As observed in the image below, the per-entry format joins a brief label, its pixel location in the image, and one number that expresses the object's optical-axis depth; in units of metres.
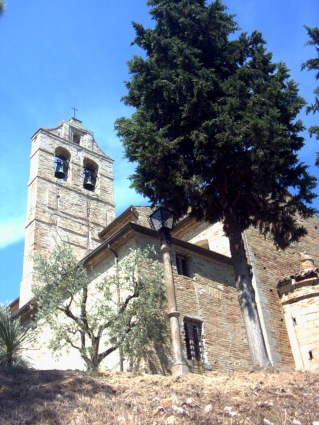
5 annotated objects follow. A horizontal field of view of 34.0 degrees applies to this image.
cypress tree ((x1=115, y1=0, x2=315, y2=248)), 13.09
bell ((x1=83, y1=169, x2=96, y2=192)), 31.47
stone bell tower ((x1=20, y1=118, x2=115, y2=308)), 27.02
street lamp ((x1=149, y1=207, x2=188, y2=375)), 10.67
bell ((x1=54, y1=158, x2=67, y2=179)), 30.41
